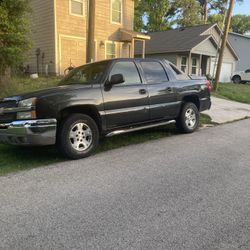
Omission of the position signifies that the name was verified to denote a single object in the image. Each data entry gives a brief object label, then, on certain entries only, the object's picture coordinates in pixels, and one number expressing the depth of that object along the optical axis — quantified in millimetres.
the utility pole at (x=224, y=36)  17020
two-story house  17531
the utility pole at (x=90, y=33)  11664
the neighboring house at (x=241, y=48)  36931
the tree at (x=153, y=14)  36956
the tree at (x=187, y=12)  40656
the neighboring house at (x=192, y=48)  26000
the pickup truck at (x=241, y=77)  31031
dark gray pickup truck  5227
